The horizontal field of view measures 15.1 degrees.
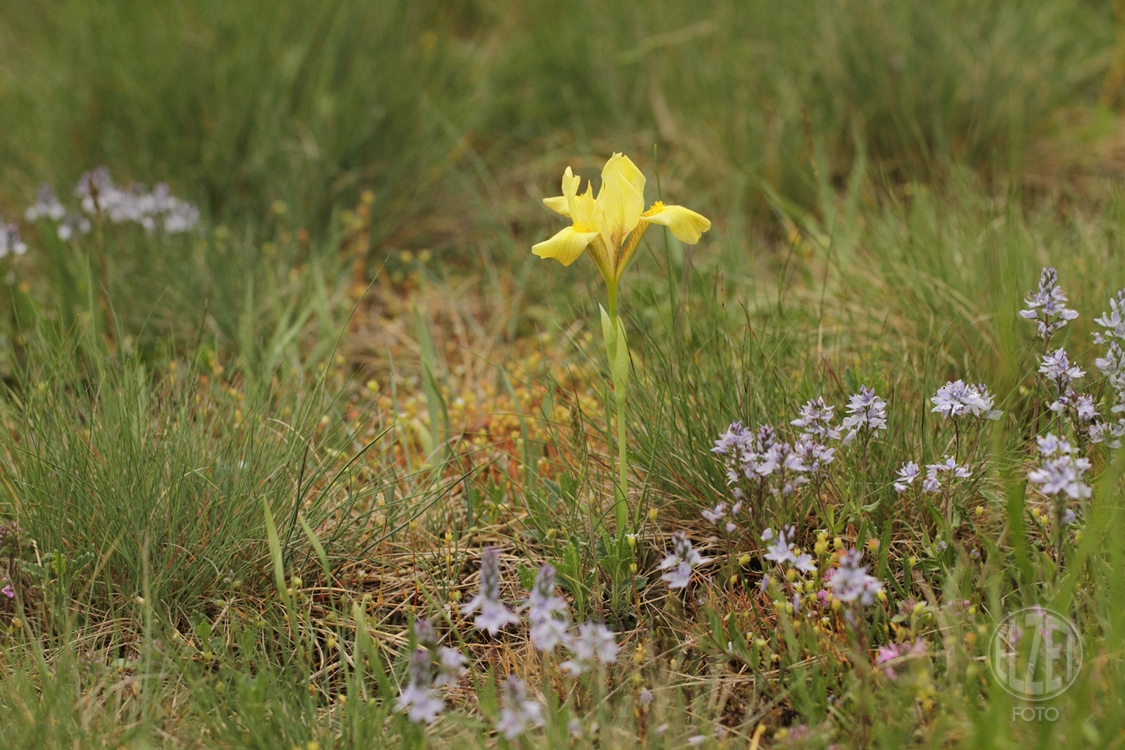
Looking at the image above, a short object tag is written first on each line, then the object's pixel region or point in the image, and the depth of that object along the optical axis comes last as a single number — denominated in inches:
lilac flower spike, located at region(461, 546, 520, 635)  43.2
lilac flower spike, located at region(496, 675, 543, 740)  42.7
